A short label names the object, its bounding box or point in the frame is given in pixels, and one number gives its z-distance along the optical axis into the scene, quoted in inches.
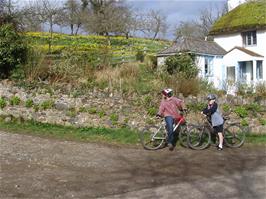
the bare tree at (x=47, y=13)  1663.4
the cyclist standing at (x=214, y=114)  508.9
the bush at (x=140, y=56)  1247.7
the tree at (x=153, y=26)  2304.1
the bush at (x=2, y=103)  601.0
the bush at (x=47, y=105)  601.9
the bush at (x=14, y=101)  605.3
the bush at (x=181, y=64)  924.6
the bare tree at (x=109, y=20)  2055.9
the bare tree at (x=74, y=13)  2202.0
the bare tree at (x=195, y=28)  2337.6
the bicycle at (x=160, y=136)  498.3
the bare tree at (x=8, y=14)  719.2
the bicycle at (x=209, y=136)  505.0
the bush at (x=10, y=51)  644.1
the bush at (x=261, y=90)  677.3
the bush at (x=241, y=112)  616.7
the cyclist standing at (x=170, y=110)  492.1
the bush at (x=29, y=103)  603.8
